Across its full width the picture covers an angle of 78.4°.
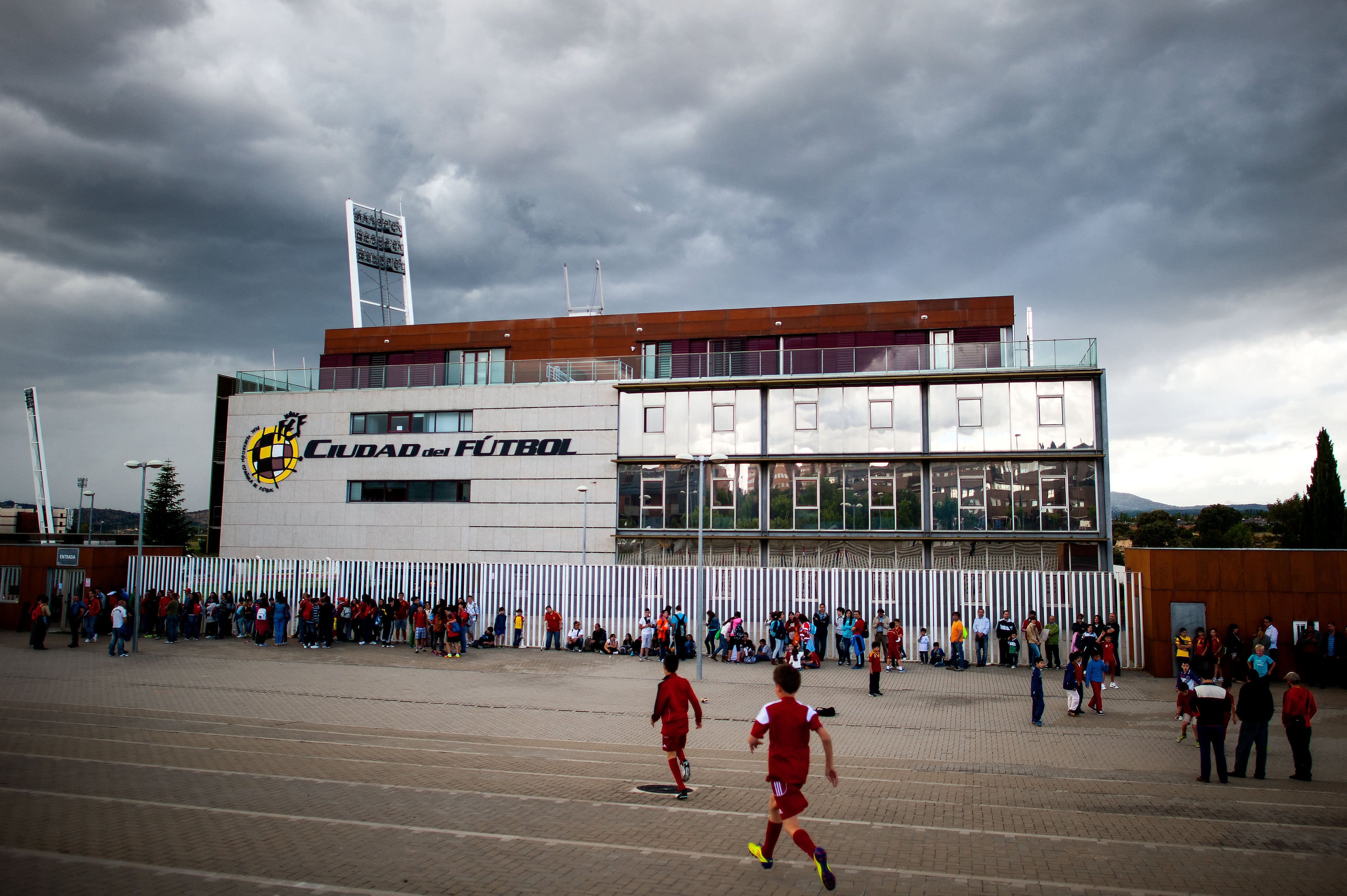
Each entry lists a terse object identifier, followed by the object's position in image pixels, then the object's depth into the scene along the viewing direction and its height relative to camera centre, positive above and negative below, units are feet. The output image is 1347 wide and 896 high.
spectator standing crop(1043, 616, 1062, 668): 73.92 -9.24
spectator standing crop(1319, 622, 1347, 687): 63.93 -9.13
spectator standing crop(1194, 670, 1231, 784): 35.32 -7.66
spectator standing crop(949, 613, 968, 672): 74.69 -9.54
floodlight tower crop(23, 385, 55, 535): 258.16 +21.51
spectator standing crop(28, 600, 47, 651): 79.77 -9.14
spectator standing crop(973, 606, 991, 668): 76.84 -8.96
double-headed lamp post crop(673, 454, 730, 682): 69.92 -4.87
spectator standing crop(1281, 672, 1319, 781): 36.52 -8.02
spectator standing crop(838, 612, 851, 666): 78.64 -9.75
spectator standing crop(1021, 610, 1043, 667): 61.51 -7.89
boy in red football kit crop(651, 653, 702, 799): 31.81 -6.72
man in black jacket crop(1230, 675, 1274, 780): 36.09 -7.82
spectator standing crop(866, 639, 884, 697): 61.36 -9.76
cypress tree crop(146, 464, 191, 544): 270.87 +7.05
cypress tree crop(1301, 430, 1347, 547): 215.72 +9.88
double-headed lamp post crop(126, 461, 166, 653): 79.61 -2.84
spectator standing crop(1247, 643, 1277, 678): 45.91 -6.82
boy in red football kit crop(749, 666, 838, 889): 22.77 -5.97
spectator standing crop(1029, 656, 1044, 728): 50.62 -9.47
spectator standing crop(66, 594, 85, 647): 83.05 -8.70
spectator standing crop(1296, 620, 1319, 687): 64.28 -8.99
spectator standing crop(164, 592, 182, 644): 88.63 -9.23
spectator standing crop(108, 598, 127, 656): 76.23 -9.31
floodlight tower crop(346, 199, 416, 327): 189.47 +63.08
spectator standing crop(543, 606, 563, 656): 87.81 -9.94
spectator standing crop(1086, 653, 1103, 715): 53.78 -9.18
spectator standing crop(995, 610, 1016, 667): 76.23 -8.77
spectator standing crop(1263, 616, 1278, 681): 65.21 -7.27
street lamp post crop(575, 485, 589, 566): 108.37 +1.34
